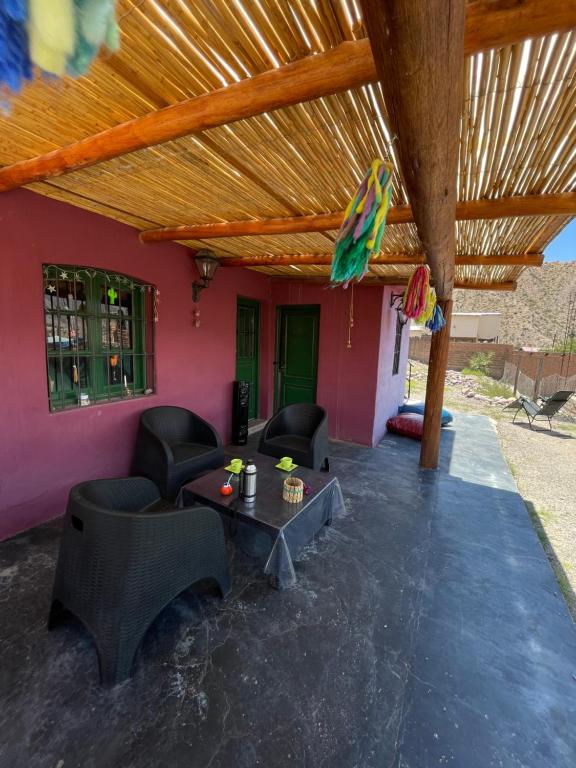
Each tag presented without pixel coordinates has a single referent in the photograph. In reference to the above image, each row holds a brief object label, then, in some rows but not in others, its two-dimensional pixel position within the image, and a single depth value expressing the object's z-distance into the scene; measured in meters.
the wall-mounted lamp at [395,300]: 5.28
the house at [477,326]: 17.22
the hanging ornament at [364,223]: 1.19
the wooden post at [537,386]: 8.93
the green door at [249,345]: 5.48
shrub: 13.02
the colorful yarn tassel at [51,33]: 0.46
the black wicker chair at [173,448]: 3.00
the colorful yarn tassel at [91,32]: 0.50
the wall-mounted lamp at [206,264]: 3.75
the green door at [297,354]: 5.67
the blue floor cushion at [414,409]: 6.37
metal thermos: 2.26
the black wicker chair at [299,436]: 3.46
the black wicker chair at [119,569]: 1.51
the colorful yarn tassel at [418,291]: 2.82
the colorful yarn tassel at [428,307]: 2.99
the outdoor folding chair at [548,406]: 6.59
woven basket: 2.29
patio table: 2.08
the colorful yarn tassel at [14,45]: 0.45
